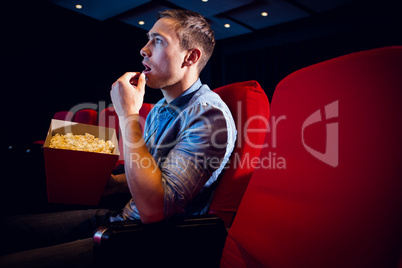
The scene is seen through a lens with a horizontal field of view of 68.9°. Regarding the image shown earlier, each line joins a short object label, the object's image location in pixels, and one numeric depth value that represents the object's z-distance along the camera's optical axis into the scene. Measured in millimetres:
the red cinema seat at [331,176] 577
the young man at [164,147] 959
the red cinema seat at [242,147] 1130
